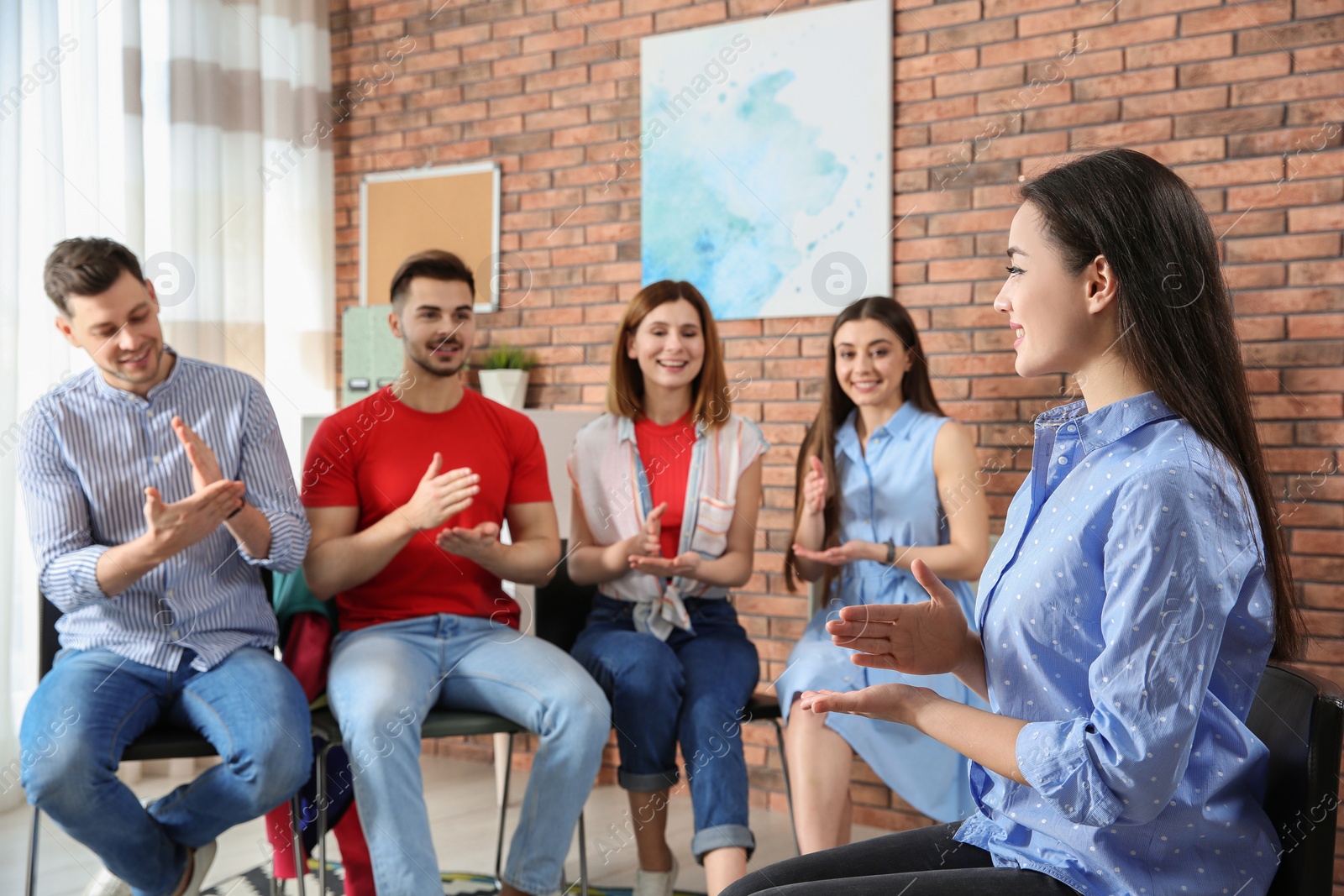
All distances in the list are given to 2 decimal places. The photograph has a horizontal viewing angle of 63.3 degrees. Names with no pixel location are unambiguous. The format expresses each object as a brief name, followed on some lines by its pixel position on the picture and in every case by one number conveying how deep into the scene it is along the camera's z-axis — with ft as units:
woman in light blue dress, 8.25
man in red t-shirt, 7.49
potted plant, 13.56
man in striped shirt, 7.11
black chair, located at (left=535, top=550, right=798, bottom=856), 9.21
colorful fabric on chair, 8.30
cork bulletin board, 14.23
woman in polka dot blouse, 3.44
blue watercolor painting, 11.47
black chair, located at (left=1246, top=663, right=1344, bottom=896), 3.81
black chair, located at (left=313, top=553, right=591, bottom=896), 7.80
